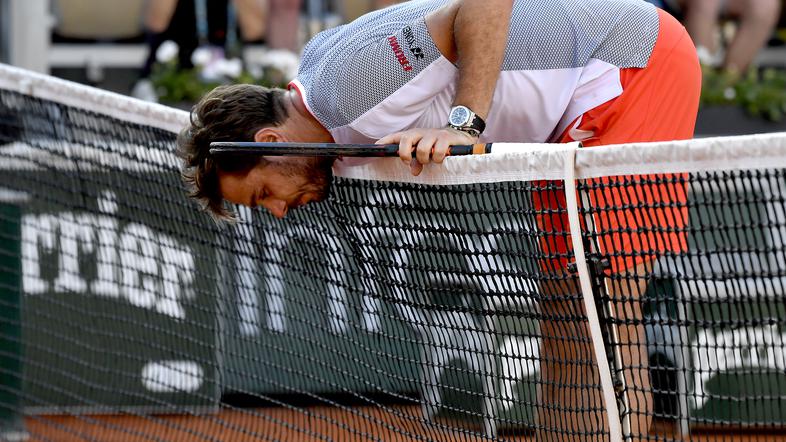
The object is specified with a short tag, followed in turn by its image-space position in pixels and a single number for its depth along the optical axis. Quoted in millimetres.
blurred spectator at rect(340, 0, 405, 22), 14672
